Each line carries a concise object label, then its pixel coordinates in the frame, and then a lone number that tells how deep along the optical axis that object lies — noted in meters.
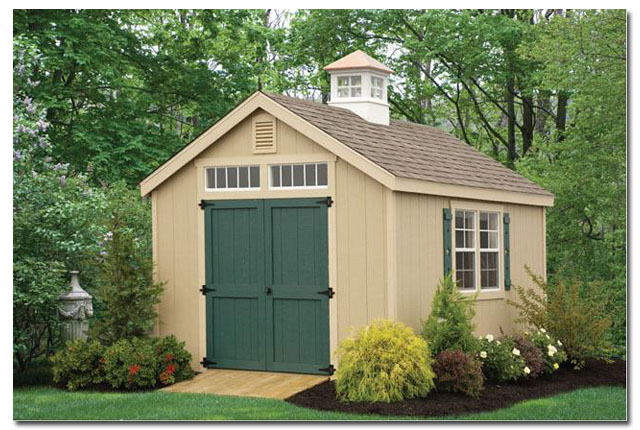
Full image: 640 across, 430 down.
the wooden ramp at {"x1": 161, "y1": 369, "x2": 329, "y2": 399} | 10.52
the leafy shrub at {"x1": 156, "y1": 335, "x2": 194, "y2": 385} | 11.16
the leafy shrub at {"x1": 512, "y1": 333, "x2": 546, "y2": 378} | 11.42
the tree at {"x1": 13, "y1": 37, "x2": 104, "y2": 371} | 11.84
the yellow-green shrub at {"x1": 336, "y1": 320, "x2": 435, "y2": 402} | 9.82
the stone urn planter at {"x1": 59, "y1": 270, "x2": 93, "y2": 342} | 12.28
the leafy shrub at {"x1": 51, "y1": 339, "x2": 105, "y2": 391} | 11.13
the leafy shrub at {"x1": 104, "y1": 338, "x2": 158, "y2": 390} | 10.89
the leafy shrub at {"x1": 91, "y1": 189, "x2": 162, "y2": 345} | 11.52
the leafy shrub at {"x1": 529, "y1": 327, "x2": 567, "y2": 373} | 11.86
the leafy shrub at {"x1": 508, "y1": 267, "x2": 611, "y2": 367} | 12.43
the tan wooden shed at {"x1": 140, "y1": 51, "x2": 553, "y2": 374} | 10.94
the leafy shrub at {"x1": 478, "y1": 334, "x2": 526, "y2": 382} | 11.00
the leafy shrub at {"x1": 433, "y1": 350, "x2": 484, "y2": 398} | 10.12
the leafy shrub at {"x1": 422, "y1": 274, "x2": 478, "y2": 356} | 10.59
